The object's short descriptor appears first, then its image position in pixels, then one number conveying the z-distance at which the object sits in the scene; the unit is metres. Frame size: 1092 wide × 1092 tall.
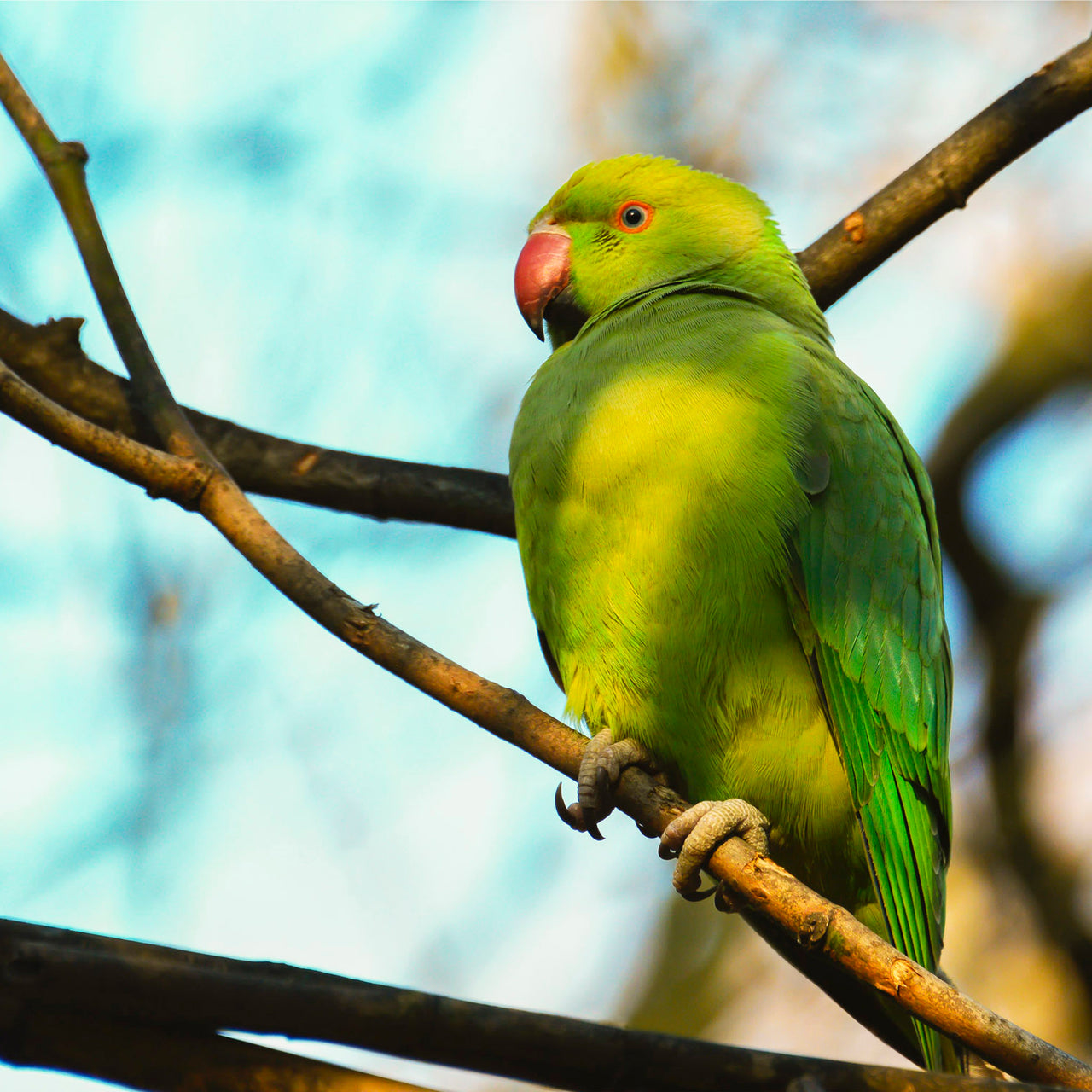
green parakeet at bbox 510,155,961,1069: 5.64
